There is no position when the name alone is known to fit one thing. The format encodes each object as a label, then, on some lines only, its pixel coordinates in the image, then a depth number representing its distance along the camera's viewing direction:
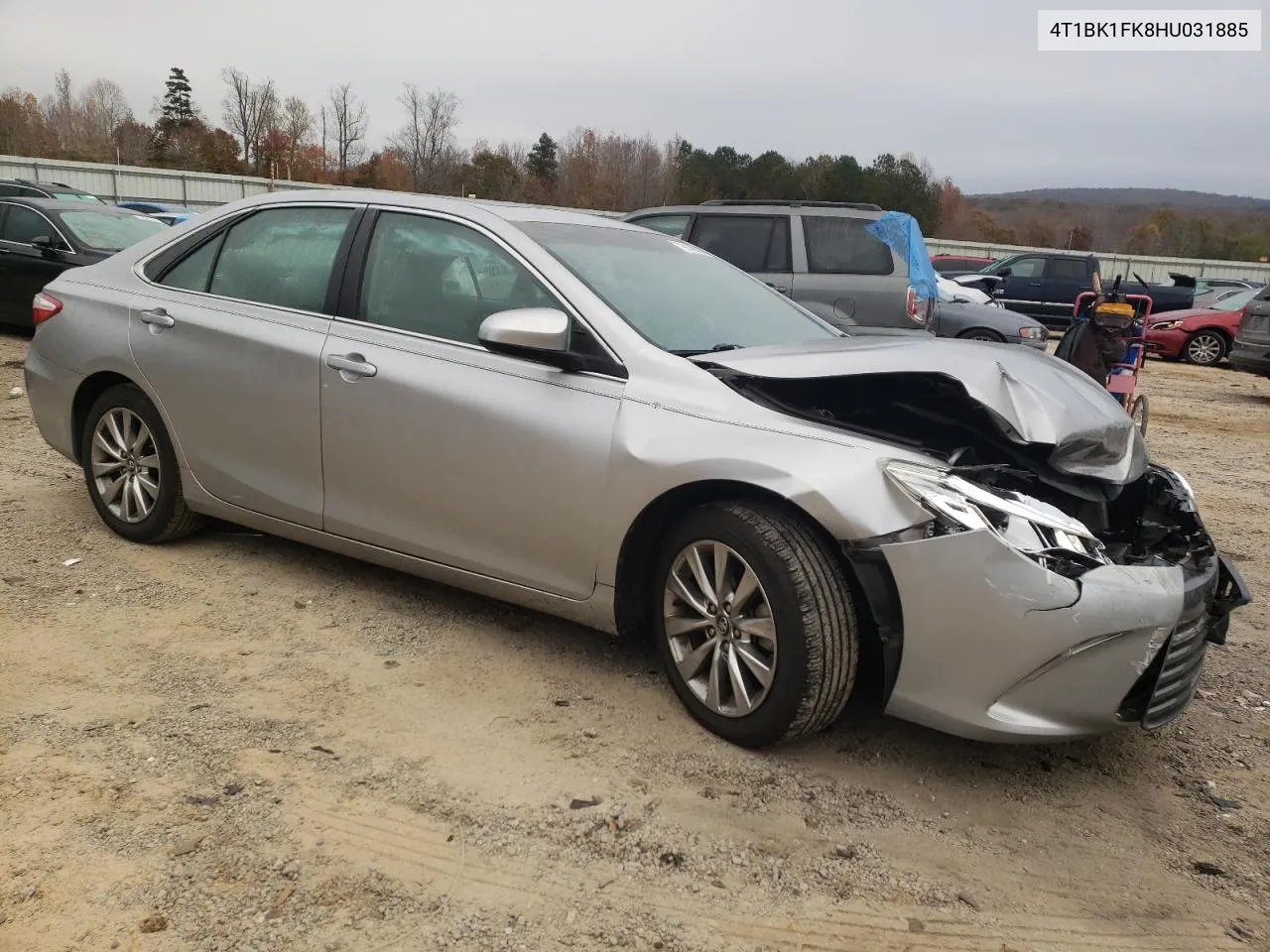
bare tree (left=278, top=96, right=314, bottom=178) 69.75
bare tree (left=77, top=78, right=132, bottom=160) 72.12
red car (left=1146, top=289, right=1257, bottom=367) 17.72
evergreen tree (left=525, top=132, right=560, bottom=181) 79.25
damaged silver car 2.77
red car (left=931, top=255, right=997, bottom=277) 29.03
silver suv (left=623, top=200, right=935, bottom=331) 9.25
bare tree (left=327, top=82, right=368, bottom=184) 63.88
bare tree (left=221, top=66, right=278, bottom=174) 66.69
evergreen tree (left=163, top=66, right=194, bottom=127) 75.56
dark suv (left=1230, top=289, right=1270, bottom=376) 12.50
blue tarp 9.34
